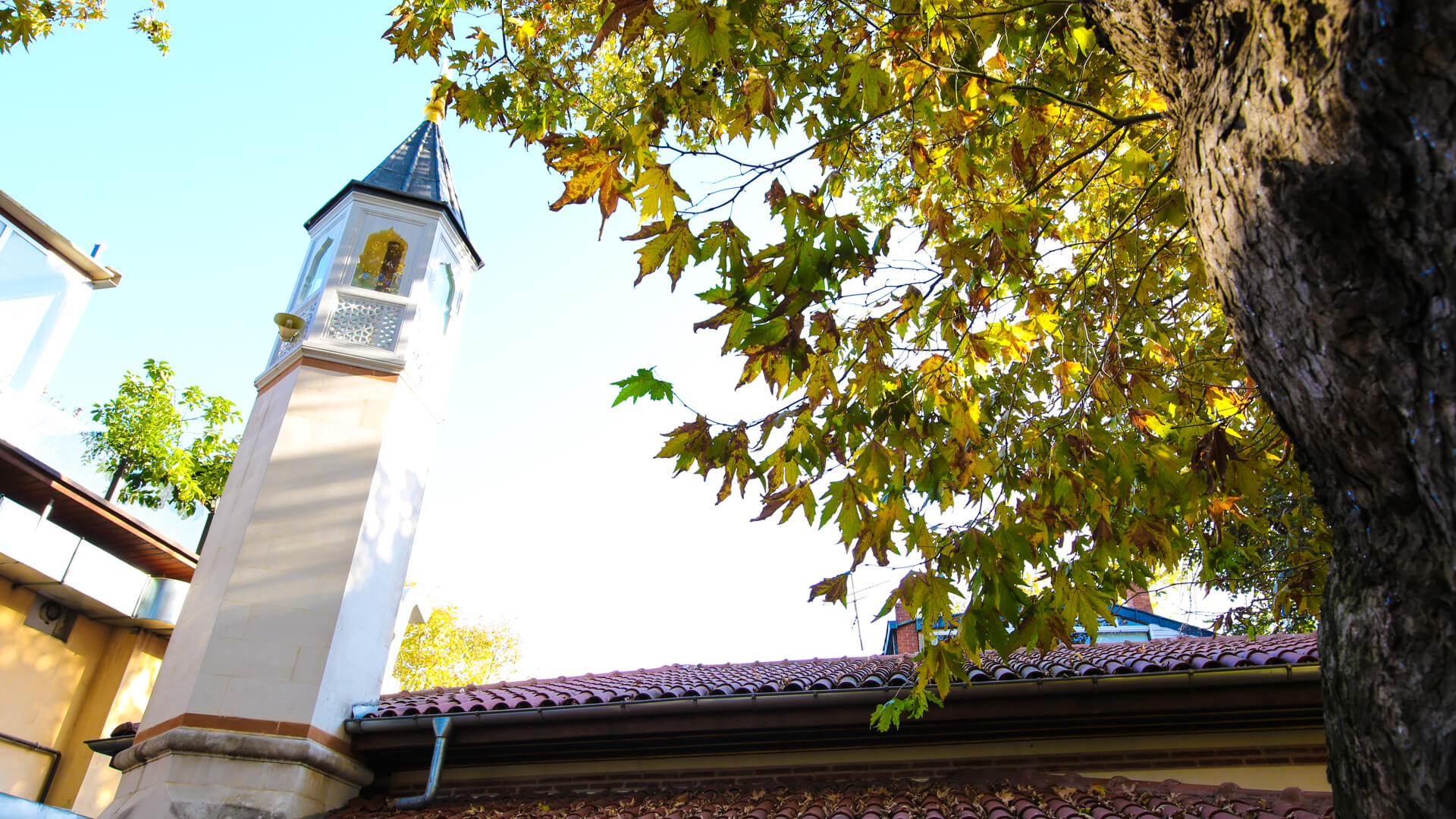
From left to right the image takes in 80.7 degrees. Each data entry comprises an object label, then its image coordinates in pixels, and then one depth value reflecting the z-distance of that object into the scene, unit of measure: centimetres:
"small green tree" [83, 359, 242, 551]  1554
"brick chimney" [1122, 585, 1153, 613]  1228
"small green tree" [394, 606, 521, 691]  2503
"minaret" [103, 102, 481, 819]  641
